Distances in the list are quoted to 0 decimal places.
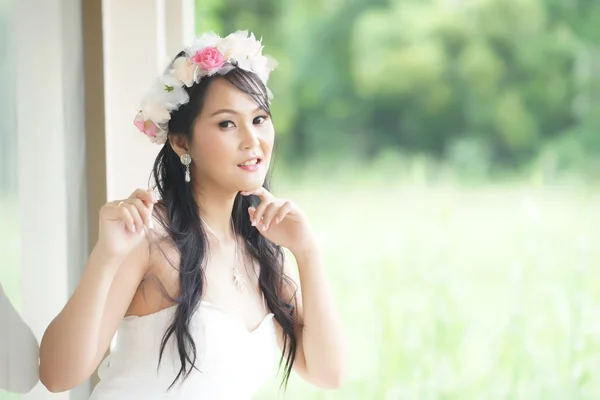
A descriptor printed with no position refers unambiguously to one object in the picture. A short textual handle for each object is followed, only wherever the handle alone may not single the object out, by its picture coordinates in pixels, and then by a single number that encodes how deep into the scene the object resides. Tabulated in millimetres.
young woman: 2280
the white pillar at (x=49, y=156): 2402
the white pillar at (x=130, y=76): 2774
